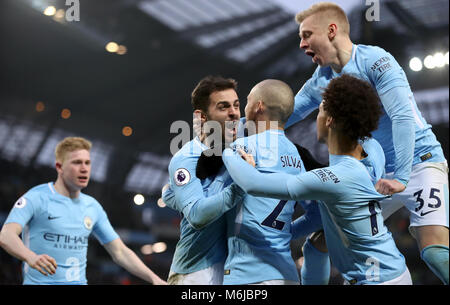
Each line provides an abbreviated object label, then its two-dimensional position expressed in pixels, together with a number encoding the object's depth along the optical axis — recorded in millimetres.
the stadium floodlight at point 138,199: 30547
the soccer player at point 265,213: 5000
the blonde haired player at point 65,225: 8773
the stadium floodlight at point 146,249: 30603
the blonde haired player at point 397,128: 5383
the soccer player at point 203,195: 5043
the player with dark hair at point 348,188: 4633
